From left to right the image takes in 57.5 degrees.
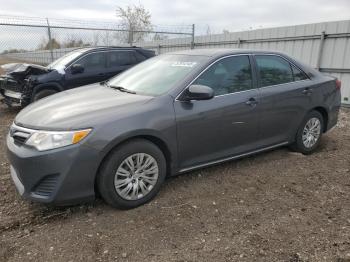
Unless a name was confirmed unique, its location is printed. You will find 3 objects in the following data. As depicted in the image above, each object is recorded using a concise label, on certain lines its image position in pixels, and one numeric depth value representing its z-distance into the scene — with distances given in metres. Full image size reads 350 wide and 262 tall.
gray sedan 2.91
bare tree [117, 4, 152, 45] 26.32
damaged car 7.40
